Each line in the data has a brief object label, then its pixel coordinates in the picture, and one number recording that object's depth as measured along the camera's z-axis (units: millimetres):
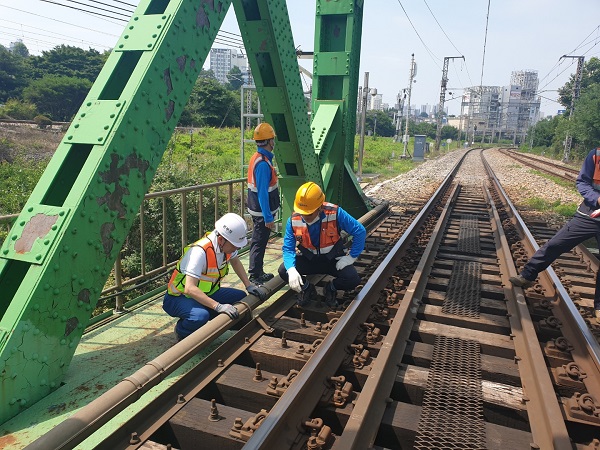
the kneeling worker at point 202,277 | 3689
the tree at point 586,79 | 61844
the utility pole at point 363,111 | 17219
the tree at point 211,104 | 52219
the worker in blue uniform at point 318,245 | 4258
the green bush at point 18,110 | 43066
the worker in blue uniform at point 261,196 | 5160
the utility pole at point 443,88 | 51219
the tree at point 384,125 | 99744
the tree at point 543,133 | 62856
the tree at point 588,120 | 34325
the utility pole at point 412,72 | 40009
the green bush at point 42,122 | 33400
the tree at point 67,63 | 57281
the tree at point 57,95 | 48031
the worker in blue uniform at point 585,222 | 4348
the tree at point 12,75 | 53656
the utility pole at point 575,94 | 38216
